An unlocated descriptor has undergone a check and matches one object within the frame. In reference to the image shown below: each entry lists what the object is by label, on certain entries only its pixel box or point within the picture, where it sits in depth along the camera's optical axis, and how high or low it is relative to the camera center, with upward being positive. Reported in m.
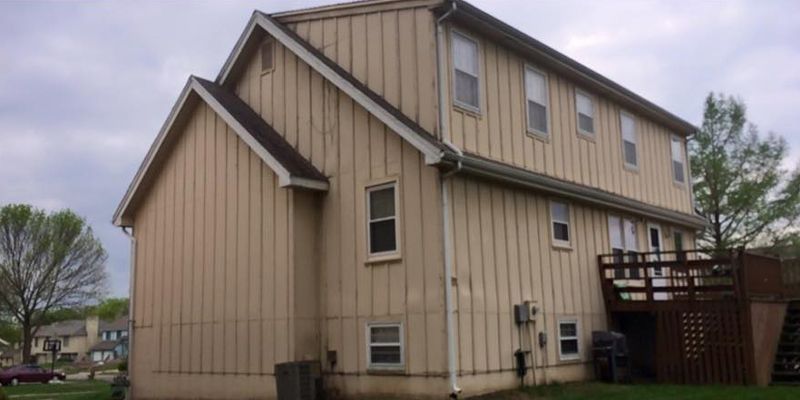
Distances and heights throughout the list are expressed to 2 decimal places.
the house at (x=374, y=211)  12.85 +2.20
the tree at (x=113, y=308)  95.14 +3.27
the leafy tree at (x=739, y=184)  31.97 +5.49
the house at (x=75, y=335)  105.29 +0.06
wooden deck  14.67 +0.08
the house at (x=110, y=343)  95.44 -1.02
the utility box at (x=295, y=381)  12.83 -0.87
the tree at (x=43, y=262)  47.00 +4.64
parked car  38.21 -1.96
